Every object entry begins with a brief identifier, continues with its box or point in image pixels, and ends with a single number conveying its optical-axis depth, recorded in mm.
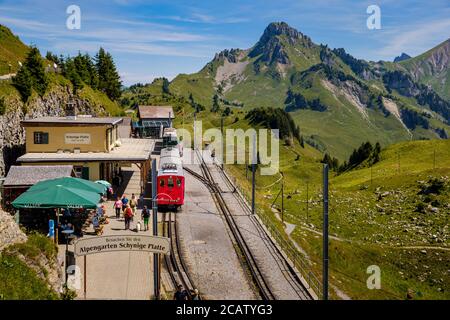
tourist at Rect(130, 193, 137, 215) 34653
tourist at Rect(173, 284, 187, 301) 19641
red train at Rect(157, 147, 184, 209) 37338
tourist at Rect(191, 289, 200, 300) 20000
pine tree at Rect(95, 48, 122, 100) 98412
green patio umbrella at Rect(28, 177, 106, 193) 27203
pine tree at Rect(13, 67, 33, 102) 46094
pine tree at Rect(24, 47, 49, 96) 51125
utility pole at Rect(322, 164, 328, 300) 19312
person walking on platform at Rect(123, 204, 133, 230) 31108
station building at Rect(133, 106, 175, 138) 90375
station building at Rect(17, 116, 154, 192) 39719
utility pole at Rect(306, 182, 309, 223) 58541
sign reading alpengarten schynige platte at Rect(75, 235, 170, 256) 18328
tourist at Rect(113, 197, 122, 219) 33875
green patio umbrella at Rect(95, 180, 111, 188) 35219
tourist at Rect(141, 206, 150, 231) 31562
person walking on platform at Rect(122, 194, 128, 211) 35469
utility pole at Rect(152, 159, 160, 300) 19419
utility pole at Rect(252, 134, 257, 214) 36219
